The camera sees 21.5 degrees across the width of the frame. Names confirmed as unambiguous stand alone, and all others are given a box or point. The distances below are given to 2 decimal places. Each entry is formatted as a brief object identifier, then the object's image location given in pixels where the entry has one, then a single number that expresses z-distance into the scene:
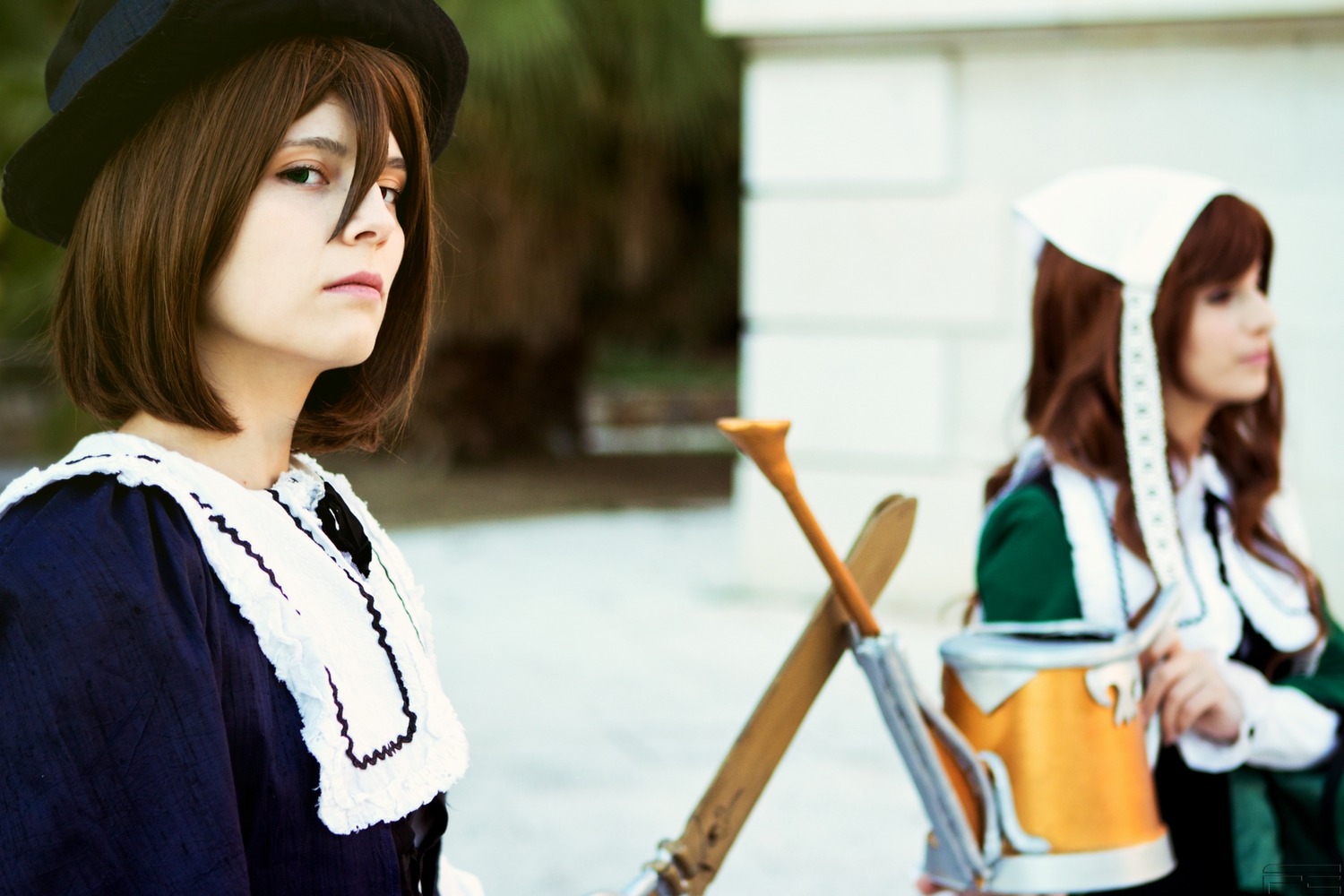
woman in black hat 2.71
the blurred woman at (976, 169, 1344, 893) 3.36
